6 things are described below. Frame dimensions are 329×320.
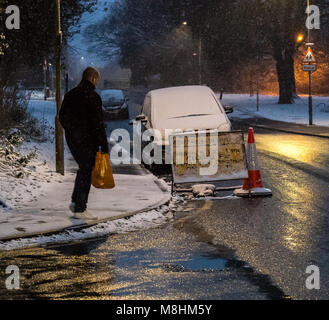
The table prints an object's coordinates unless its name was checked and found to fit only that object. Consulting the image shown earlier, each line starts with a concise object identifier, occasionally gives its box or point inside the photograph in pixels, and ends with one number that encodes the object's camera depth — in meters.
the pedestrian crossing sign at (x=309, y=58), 28.61
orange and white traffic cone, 12.14
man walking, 9.57
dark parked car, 37.44
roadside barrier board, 12.22
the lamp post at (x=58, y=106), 13.25
